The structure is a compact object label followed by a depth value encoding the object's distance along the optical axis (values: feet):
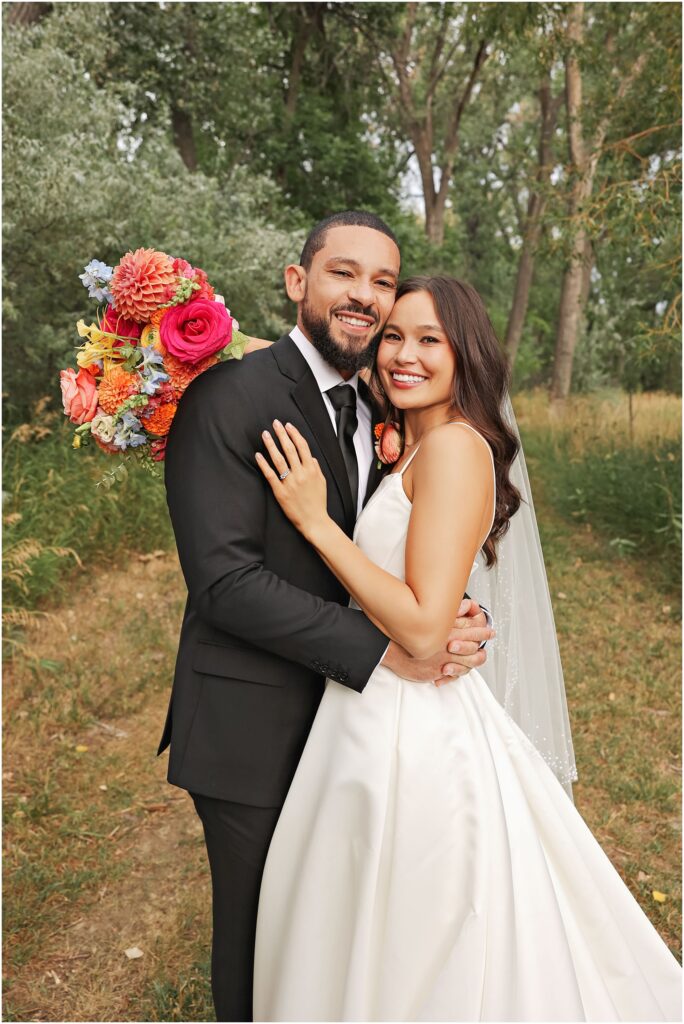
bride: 7.33
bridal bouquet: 7.24
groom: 7.32
